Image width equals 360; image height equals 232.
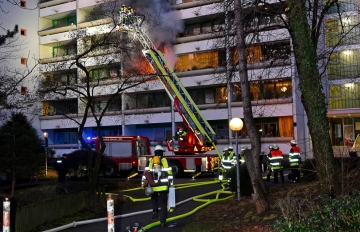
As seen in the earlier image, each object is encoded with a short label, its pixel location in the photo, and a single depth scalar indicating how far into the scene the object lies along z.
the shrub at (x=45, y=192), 9.64
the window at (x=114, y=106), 38.12
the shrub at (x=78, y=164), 17.70
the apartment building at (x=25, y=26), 38.53
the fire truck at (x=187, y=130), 21.91
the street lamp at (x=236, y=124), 12.85
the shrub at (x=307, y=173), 14.33
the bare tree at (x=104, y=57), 13.42
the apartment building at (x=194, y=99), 30.91
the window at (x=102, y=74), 34.96
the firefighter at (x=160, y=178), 9.20
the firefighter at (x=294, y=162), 15.62
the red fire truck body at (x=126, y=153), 24.64
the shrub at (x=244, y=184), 12.36
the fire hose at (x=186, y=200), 9.09
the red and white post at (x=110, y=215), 5.93
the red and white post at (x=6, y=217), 6.12
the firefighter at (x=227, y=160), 16.28
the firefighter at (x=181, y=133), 22.44
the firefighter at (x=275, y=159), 15.88
